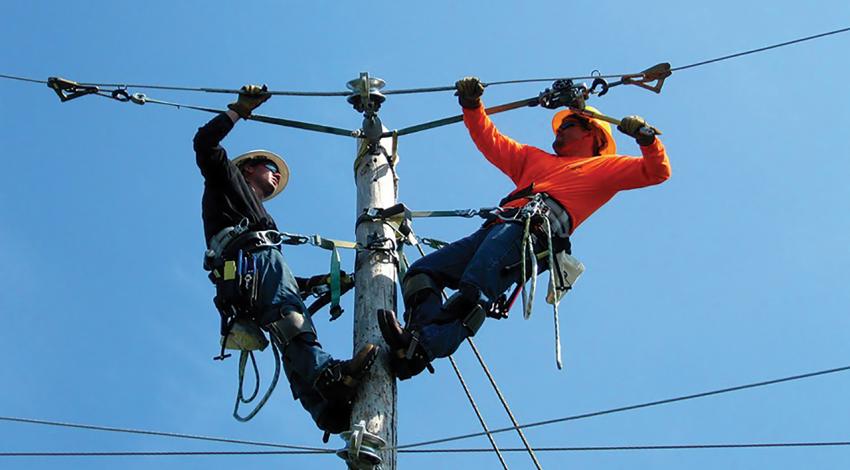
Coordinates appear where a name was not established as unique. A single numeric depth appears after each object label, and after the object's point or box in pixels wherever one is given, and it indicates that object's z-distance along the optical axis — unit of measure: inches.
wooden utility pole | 442.4
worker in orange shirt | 464.2
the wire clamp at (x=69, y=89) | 558.4
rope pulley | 545.5
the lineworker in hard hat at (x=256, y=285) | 456.8
